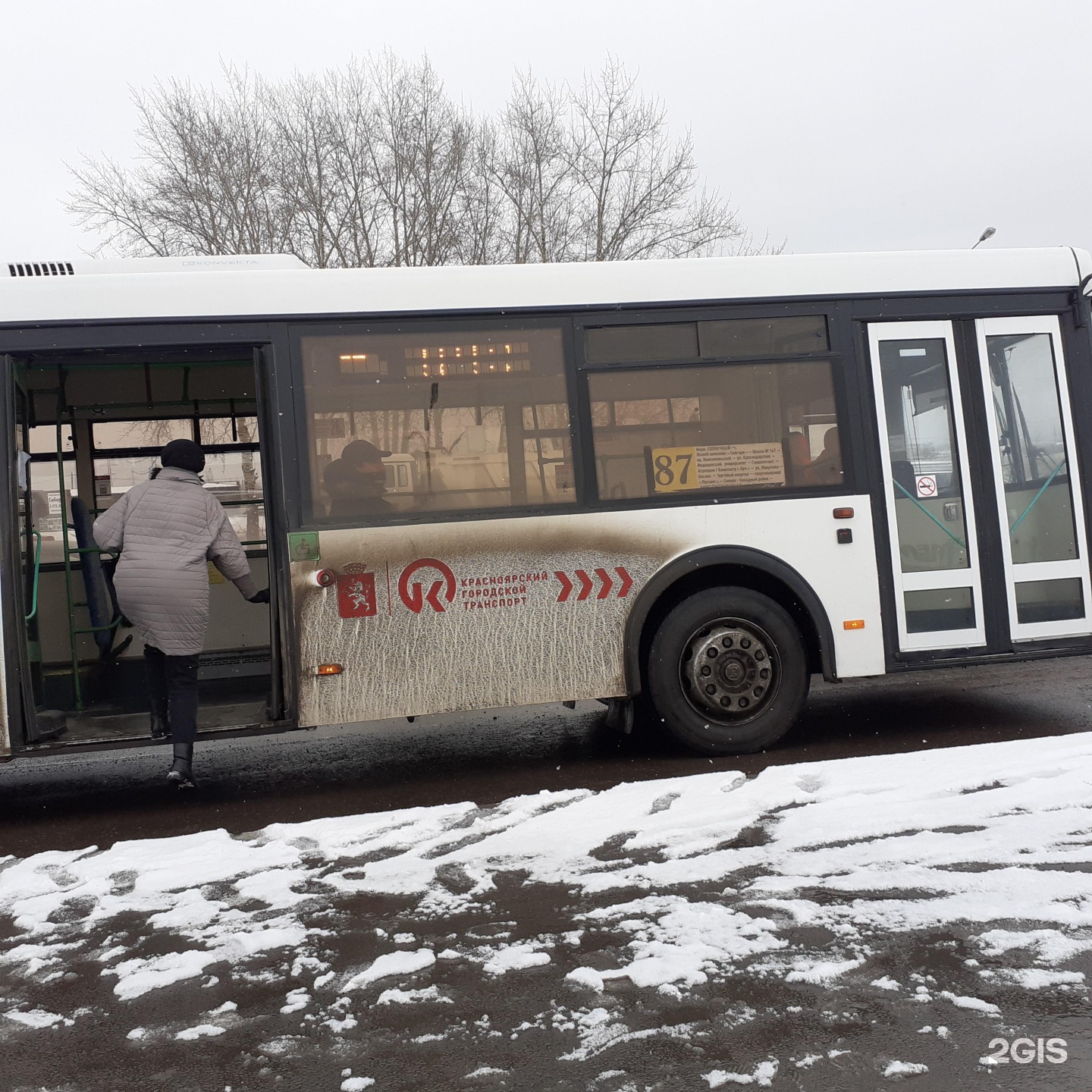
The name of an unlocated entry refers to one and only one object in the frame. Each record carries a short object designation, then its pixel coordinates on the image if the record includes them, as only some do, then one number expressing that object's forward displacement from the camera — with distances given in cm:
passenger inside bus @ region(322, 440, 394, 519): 623
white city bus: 621
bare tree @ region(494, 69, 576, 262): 2805
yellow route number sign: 654
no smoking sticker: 685
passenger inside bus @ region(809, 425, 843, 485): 671
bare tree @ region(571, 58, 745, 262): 2834
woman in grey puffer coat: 613
